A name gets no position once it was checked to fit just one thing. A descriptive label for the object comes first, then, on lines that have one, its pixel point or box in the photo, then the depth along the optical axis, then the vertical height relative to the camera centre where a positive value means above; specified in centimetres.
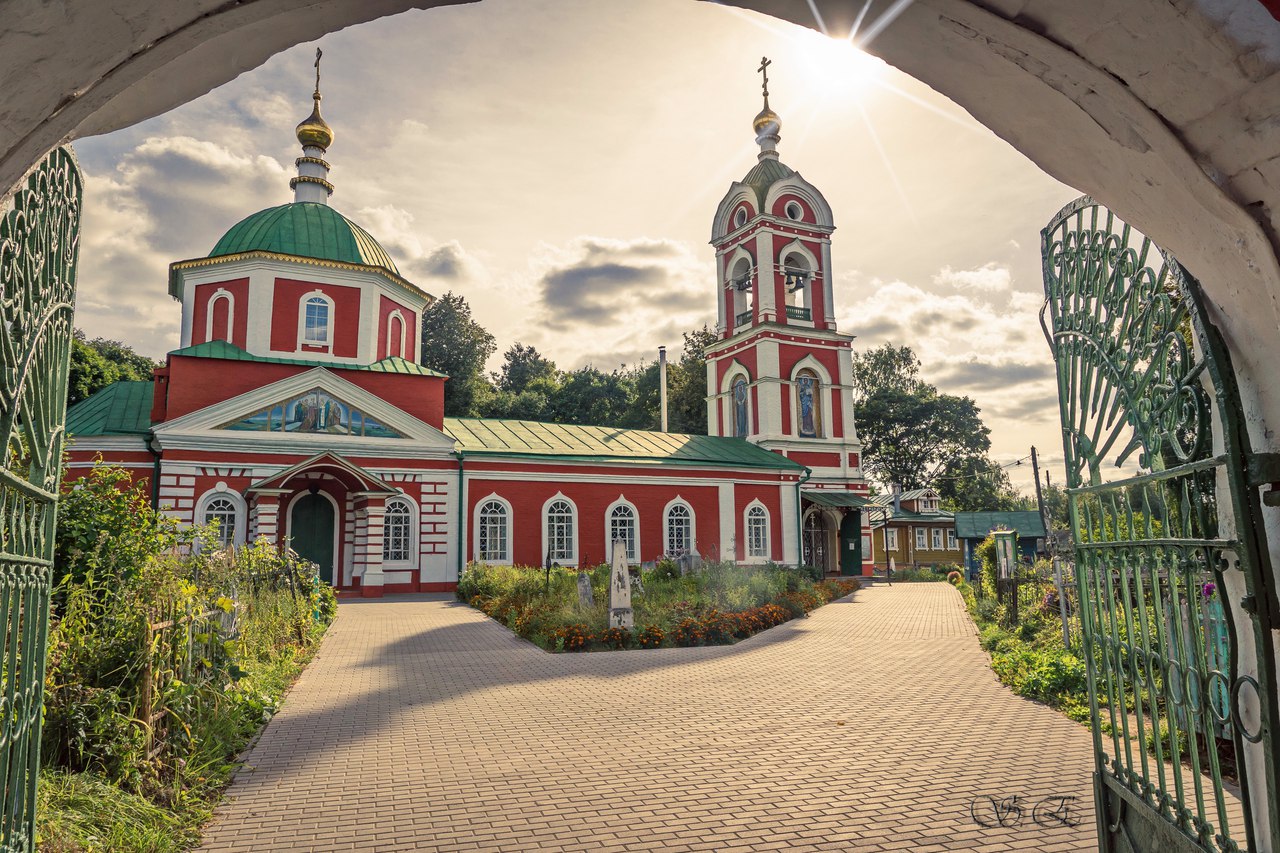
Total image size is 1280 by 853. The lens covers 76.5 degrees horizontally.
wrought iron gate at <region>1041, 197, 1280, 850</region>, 236 +5
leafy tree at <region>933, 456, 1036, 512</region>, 4941 +310
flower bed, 1287 -118
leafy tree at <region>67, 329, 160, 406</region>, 2905 +700
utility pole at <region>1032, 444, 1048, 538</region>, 2571 +152
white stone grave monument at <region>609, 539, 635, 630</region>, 1312 -81
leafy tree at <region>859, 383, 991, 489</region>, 4866 +617
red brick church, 1984 +285
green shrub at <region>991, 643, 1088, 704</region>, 869 -160
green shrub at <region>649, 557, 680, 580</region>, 2111 -74
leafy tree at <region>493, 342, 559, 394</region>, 5231 +1136
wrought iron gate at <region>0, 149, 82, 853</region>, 241 +44
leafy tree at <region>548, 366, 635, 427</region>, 4569 +792
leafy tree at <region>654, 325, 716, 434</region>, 4484 +792
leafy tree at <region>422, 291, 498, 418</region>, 4288 +1107
